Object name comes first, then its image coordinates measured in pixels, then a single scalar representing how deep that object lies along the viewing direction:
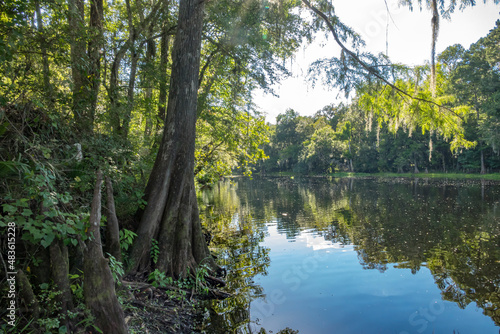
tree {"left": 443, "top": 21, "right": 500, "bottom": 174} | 32.78
